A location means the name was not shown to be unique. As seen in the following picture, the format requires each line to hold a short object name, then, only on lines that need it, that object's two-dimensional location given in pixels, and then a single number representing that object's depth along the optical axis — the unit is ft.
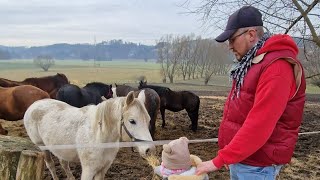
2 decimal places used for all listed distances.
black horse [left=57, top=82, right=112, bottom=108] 24.76
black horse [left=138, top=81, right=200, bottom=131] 33.32
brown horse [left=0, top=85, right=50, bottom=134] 24.66
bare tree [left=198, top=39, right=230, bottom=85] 146.00
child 6.34
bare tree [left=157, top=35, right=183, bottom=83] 139.13
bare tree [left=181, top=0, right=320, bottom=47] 23.65
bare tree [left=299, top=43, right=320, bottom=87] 26.73
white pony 11.13
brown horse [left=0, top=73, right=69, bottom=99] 33.83
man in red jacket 5.69
